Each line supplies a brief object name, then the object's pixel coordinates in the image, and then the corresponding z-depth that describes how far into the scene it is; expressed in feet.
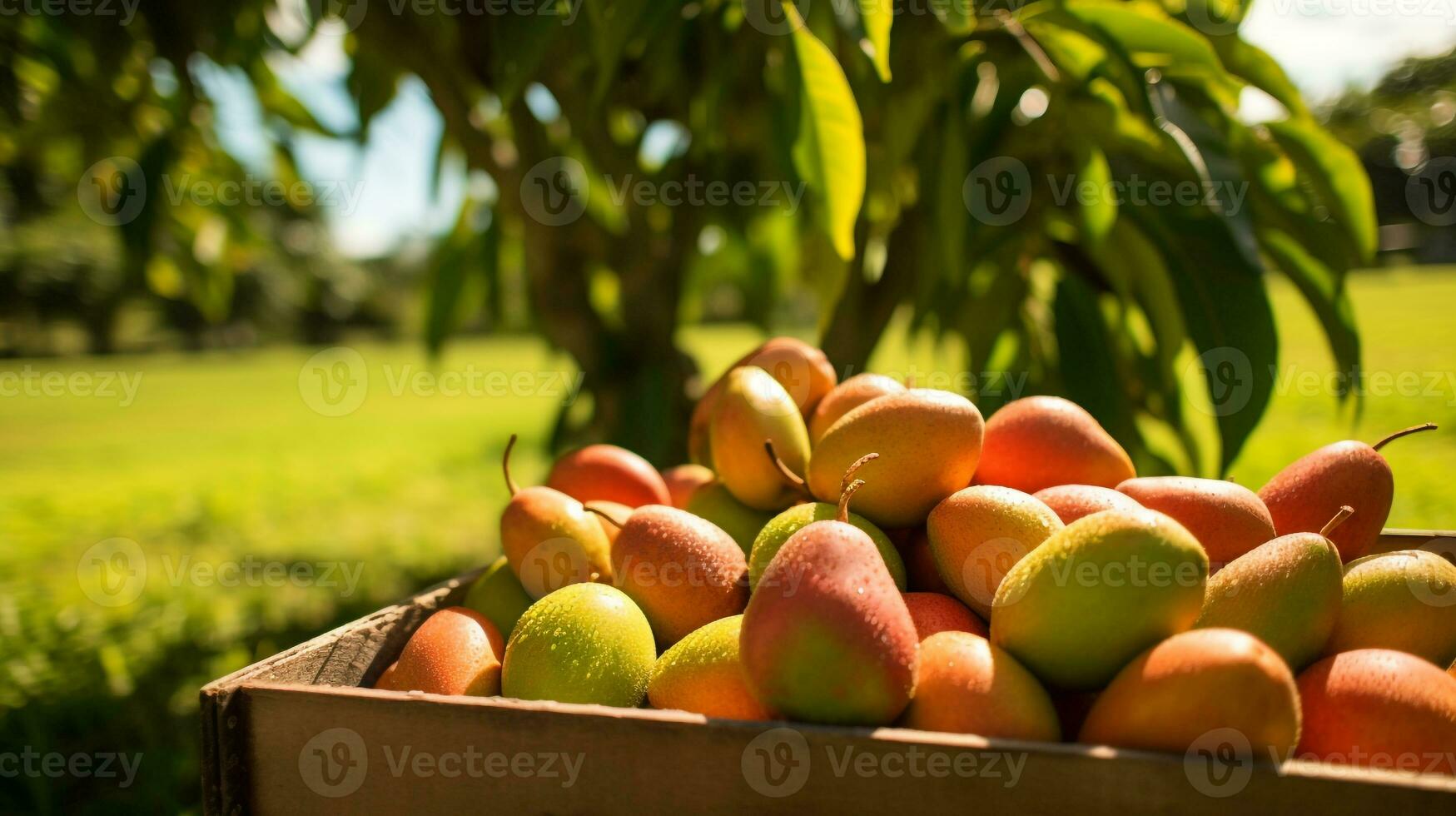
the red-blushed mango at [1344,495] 2.97
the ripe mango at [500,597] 3.32
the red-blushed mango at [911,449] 2.93
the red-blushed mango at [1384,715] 2.08
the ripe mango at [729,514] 3.53
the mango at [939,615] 2.62
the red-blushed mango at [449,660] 2.76
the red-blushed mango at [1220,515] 2.78
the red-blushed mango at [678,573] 2.96
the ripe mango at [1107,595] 2.19
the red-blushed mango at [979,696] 2.11
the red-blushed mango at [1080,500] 2.79
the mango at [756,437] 3.38
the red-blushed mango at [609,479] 3.88
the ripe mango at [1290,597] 2.33
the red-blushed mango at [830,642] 2.17
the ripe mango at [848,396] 3.51
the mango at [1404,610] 2.50
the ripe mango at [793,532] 2.89
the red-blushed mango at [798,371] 3.90
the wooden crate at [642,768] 1.87
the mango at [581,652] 2.58
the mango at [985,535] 2.64
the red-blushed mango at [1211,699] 1.92
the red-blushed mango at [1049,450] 3.15
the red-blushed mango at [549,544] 3.26
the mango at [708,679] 2.44
